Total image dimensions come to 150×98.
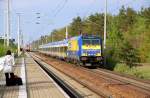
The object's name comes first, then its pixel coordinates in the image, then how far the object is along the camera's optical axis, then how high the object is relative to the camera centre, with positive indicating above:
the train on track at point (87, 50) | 41.19 -0.08
